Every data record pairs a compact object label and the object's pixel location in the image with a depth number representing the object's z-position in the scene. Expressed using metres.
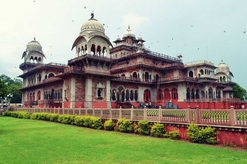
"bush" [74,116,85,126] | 16.45
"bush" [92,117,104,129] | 14.96
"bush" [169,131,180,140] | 10.42
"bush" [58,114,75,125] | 17.88
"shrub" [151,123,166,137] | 11.10
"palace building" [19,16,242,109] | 24.56
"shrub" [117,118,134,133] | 12.81
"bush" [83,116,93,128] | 15.48
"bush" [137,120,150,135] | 11.91
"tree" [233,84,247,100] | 52.40
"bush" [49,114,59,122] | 20.08
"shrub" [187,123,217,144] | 9.18
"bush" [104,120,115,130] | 14.09
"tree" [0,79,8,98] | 32.35
